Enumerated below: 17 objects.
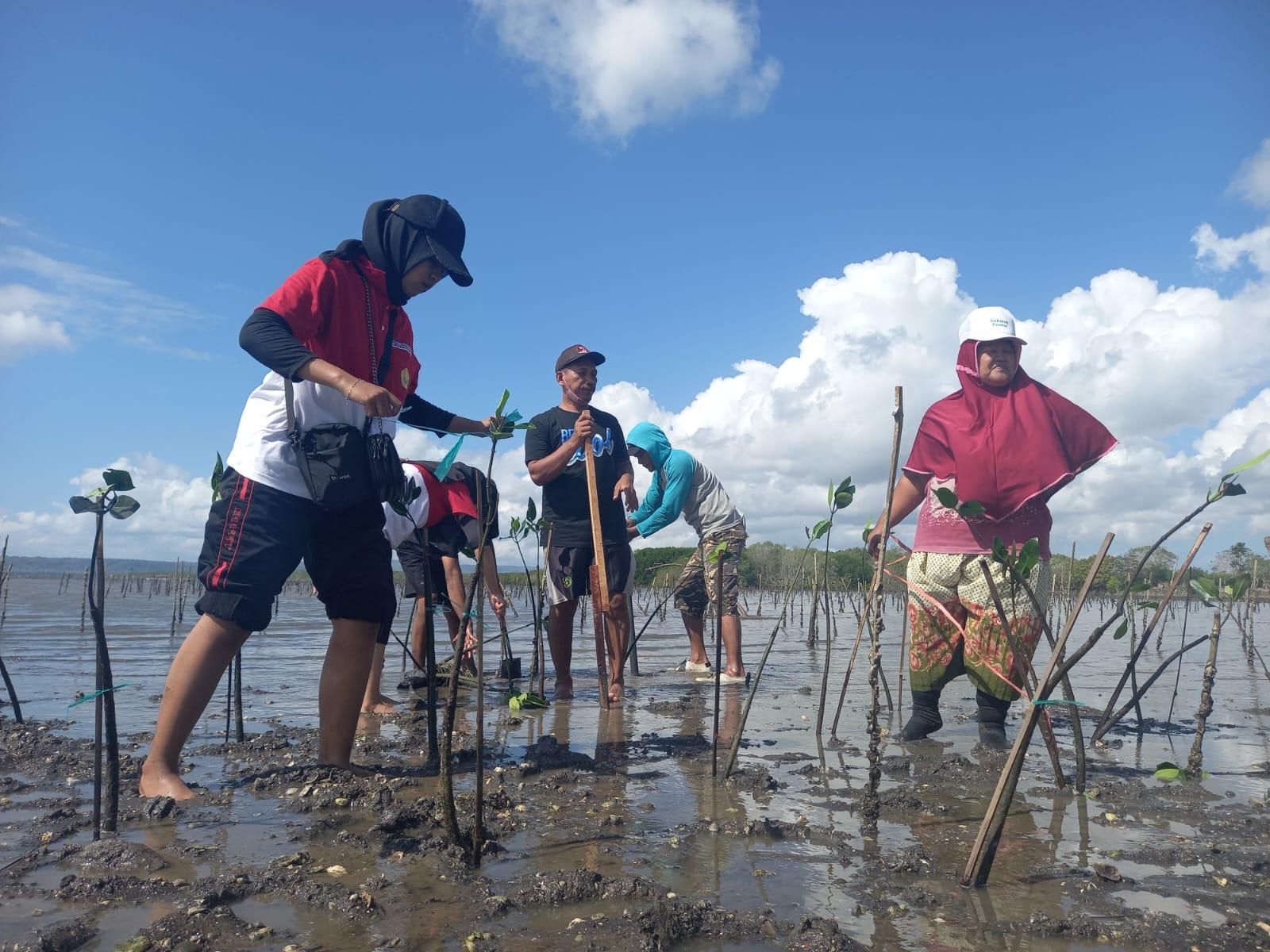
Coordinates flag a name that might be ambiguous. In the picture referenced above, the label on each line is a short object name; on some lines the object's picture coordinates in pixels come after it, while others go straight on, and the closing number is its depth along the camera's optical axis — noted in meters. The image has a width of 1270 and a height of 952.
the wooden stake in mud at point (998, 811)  1.83
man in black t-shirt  4.71
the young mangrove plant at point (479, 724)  1.92
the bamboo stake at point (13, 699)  3.71
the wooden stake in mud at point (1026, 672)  2.09
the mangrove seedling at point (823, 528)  2.69
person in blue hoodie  5.71
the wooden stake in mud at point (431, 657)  2.58
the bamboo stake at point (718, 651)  2.81
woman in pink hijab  3.49
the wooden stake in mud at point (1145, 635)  2.53
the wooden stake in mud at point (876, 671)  2.27
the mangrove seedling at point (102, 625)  2.08
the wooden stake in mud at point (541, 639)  4.36
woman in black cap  2.43
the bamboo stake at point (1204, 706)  2.89
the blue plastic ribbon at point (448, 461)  1.87
